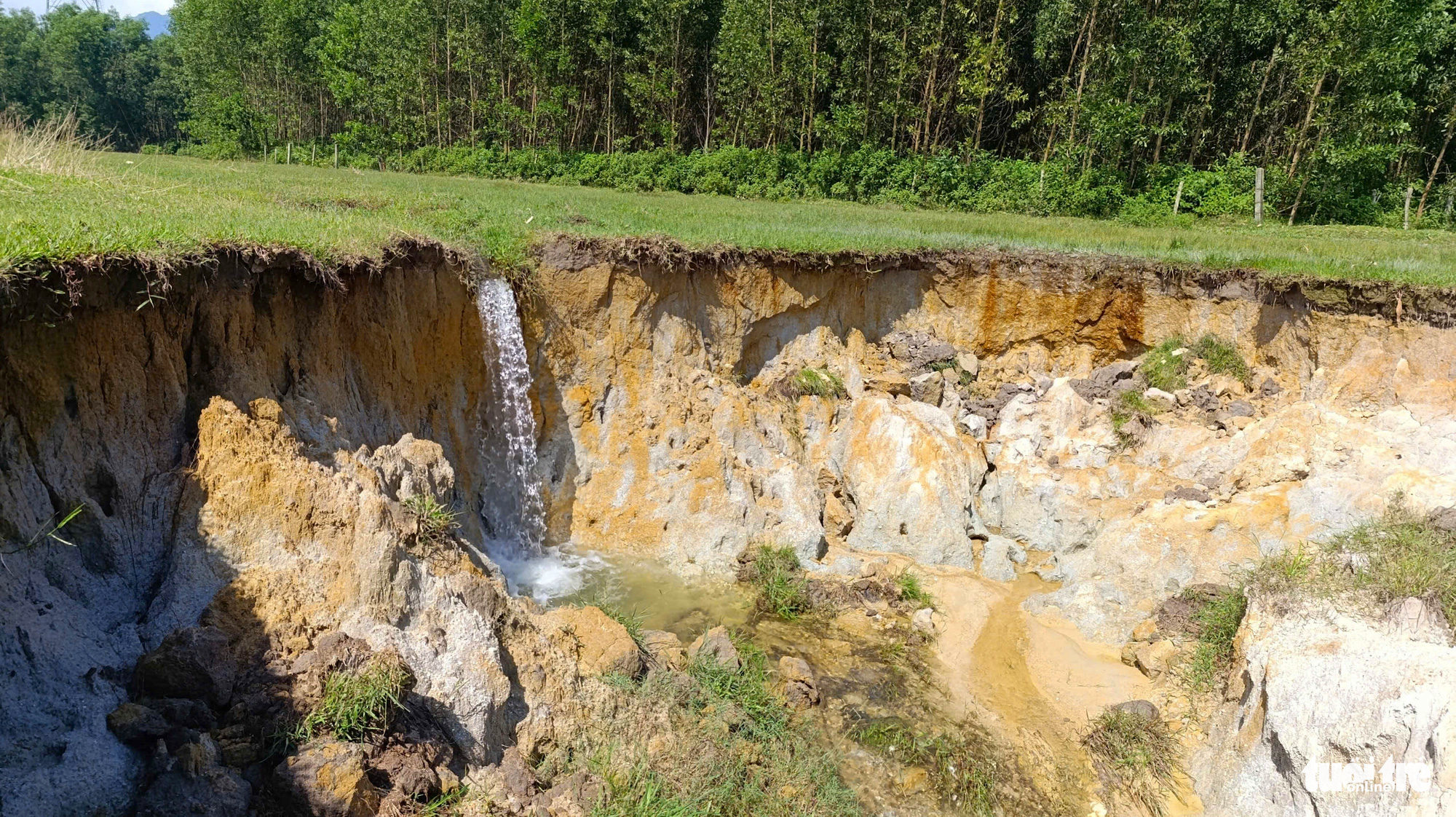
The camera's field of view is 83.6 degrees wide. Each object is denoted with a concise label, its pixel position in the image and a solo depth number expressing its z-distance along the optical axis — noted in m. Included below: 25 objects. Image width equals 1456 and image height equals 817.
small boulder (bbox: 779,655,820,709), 7.45
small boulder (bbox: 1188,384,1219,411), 11.42
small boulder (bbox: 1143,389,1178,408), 11.59
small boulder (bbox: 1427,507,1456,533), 7.95
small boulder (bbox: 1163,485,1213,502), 9.84
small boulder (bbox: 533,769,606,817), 5.15
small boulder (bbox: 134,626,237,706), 4.65
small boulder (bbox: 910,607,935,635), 8.80
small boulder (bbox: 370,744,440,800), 4.64
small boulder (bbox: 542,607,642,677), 6.64
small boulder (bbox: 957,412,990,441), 11.95
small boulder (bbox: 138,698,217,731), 4.50
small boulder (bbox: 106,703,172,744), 4.31
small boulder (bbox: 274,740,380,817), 4.26
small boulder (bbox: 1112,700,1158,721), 7.18
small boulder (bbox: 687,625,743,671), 7.52
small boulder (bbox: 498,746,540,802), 5.14
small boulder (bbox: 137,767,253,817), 3.96
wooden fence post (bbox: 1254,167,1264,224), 20.31
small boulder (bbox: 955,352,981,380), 12.95
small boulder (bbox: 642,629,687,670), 7.36
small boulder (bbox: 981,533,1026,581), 10.16
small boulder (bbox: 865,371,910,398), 12.24
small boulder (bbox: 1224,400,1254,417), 11.05
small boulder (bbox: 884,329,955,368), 12.84
